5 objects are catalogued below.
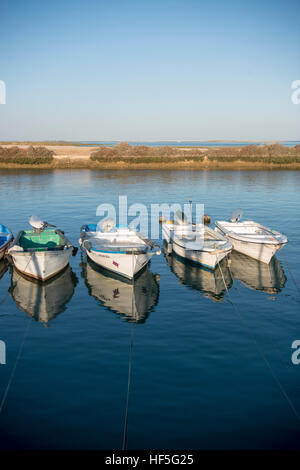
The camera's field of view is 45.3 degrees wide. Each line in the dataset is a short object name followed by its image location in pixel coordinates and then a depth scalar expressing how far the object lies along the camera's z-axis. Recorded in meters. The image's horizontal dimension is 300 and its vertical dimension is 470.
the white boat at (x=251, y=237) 24.30
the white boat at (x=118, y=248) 21.08
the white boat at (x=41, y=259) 20.98
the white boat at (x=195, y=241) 22.94
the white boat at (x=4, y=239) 24.81
